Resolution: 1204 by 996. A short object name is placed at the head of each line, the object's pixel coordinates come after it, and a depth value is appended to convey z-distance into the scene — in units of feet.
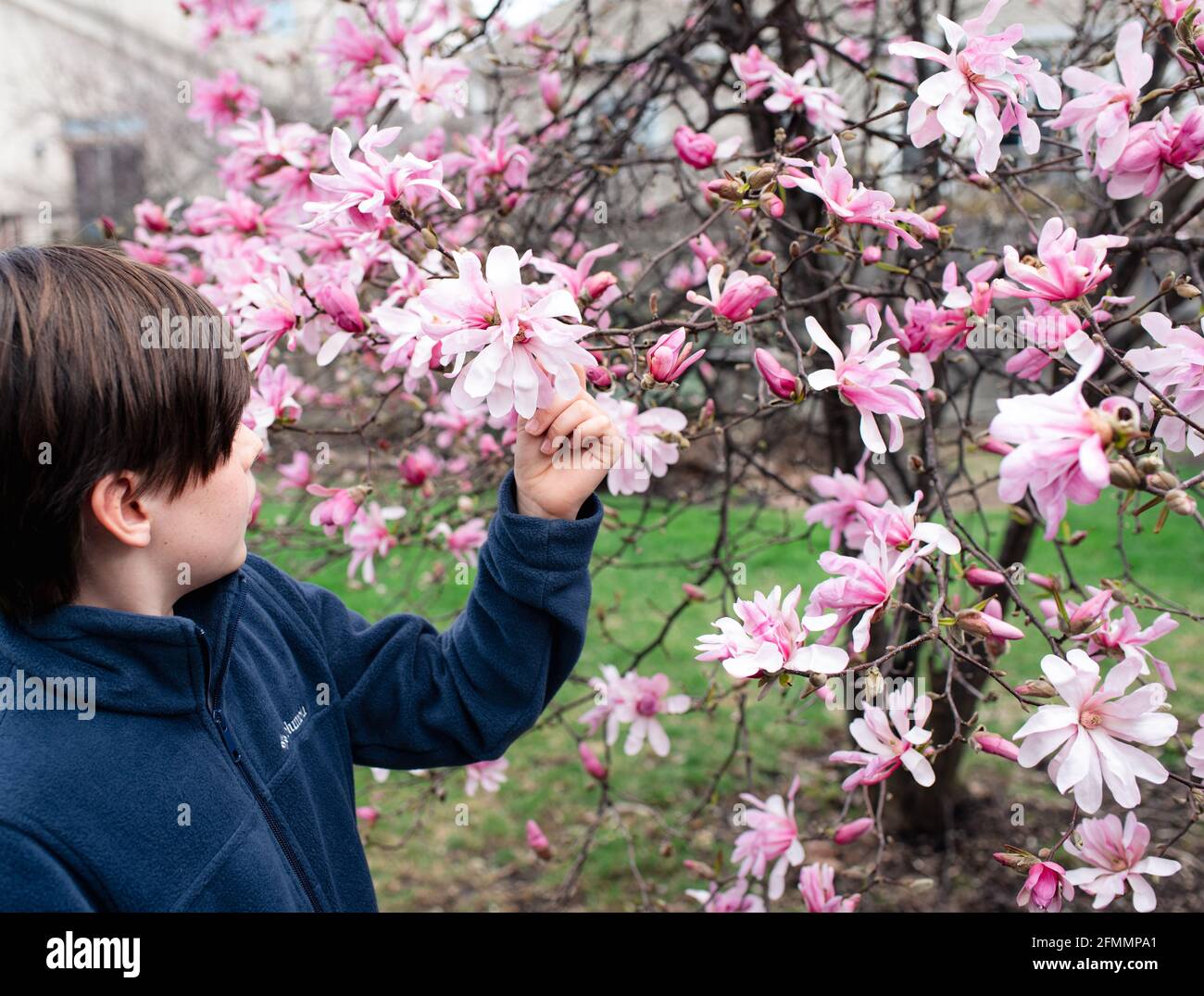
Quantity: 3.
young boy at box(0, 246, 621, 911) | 3.23
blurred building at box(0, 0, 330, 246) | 27.25
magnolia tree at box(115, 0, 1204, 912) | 3.17
